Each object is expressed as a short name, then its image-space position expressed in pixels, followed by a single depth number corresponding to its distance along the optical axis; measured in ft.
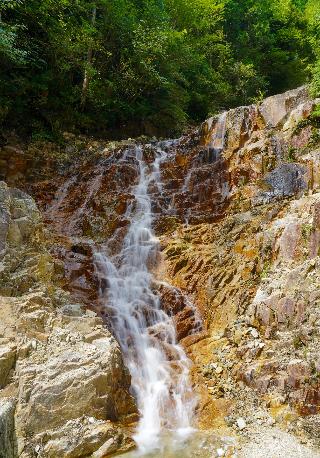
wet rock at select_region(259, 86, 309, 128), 43.04
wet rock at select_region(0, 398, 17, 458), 15.76
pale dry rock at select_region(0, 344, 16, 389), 19.38
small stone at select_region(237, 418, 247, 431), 19.57
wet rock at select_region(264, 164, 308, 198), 34.22
